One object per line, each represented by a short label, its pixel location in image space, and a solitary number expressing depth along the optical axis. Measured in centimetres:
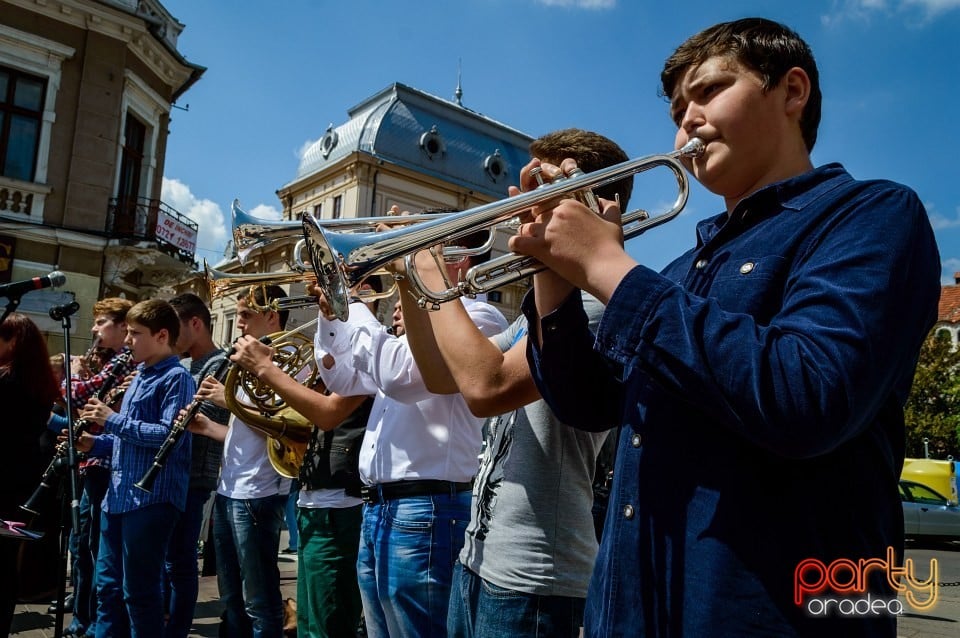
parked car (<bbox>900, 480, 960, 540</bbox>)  1631
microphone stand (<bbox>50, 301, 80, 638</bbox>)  431
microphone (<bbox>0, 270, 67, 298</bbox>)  414
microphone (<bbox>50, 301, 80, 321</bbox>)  506
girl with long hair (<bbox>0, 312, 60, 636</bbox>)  402
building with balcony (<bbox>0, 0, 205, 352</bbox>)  1434
